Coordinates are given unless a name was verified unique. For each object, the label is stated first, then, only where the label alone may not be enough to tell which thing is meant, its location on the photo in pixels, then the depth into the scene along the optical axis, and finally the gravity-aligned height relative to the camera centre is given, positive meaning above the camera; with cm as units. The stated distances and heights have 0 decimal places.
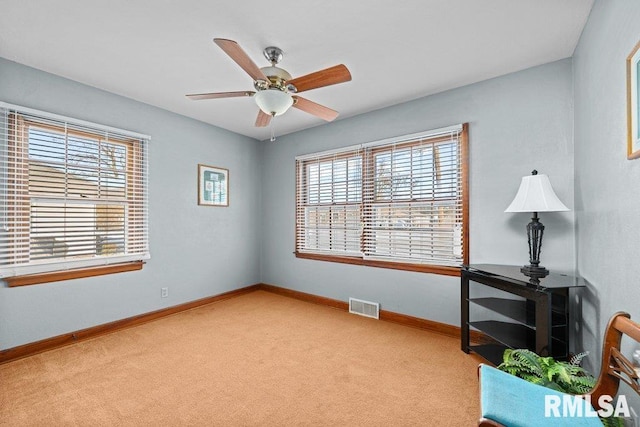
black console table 197 -77
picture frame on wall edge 128 +50
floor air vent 357 -117
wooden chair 113 -78
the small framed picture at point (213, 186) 405 +39
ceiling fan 193 +93
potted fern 155 -89
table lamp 222 +7
